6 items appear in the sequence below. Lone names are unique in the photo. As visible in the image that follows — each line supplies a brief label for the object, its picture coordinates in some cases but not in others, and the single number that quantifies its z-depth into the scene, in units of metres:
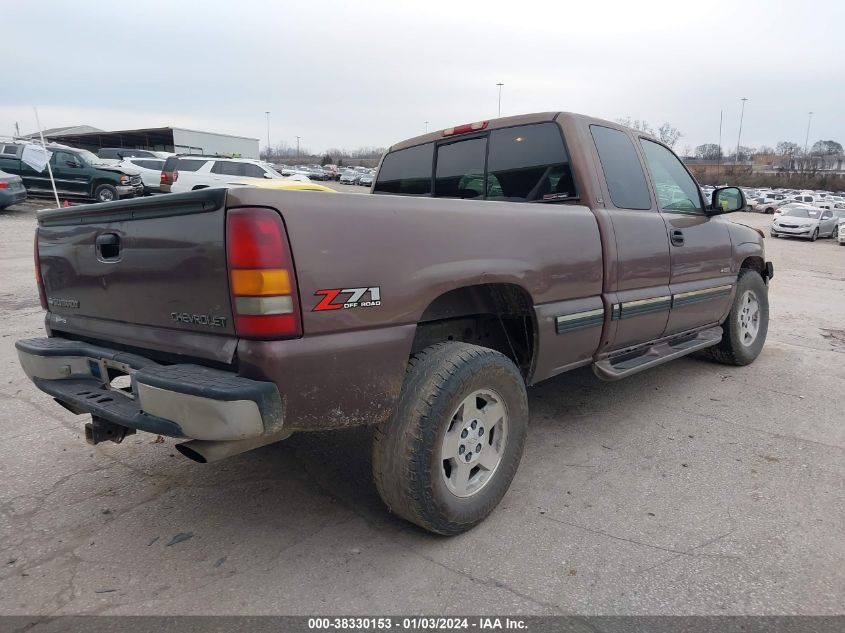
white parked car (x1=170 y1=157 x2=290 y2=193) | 16.86
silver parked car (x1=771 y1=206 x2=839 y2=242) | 23.42
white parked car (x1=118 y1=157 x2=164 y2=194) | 19.77
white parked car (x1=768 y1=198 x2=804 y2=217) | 42.81
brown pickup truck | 2.09
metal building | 43.28
